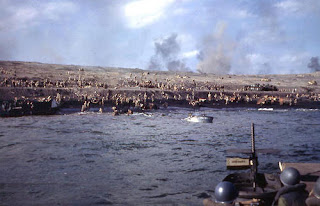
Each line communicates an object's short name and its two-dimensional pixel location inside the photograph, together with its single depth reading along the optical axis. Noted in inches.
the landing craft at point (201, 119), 2186.3
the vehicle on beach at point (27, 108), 2427.9
